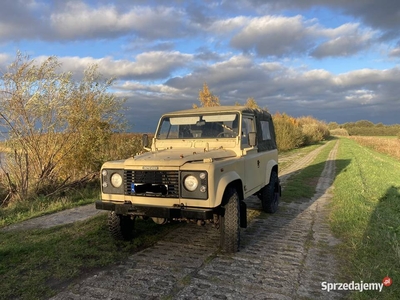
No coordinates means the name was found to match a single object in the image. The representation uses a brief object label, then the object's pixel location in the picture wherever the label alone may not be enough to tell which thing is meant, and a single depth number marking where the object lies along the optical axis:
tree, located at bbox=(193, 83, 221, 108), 20.69
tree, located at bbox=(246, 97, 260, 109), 25.67
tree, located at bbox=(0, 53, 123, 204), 8.40
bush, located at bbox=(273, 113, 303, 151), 28.52
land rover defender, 3.88
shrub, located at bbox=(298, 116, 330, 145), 40.41
